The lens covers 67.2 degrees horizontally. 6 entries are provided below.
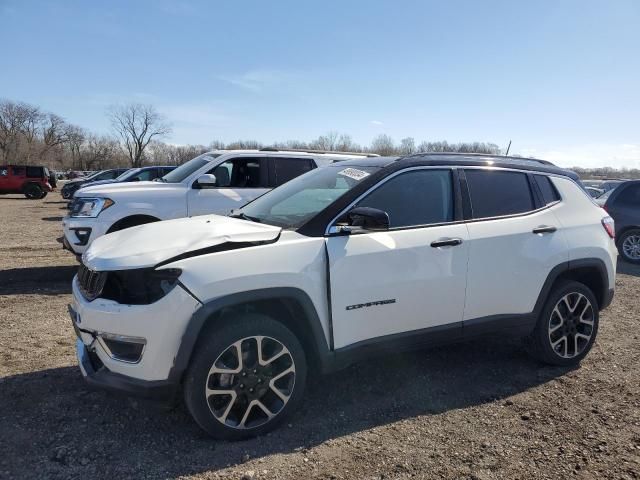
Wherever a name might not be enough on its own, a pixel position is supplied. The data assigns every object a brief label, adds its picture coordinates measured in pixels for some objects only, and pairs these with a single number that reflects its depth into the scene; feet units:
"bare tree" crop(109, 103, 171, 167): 304.50
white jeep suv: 9.28
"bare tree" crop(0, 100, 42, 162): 258.16
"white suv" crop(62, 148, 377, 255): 21.65
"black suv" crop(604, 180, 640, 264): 34.40
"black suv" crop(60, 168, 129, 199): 79.05
